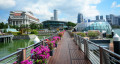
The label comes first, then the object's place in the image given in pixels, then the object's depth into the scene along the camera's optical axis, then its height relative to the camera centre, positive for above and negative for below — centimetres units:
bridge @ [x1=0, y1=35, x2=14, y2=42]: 1996 -230
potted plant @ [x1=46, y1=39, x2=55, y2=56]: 430 -100
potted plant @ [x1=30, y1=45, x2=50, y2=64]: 243 -91
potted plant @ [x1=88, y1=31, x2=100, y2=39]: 1136 -89
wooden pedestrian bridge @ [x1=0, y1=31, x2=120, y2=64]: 225 -157
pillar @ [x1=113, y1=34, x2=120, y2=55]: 478 -101
